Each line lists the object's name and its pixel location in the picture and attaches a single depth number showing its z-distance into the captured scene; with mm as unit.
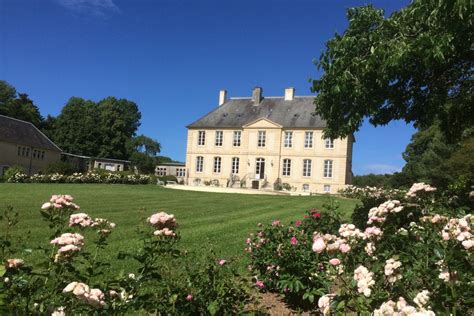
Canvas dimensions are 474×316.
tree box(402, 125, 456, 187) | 24703
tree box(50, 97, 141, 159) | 55303
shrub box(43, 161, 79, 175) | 34094
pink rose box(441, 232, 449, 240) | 2242
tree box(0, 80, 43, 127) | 51250
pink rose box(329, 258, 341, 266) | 2140
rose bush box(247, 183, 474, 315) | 2004
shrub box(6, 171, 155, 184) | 28275
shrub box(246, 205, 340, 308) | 3834
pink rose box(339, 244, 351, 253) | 2259
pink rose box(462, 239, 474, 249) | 1974
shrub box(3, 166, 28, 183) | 27781
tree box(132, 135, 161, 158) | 58756
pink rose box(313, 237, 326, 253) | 2209
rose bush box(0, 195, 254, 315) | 2004
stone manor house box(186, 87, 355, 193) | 36719
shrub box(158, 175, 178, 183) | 40116
